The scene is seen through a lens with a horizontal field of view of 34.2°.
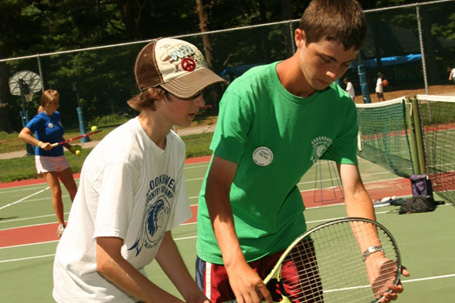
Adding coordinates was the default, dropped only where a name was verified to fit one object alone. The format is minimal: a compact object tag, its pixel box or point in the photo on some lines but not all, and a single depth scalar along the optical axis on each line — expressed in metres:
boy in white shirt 2.42
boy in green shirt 2.65
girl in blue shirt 9.38
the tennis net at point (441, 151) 9.51
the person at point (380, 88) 22.09
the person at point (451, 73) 21.11
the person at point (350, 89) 19.67
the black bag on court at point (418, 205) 8.62
